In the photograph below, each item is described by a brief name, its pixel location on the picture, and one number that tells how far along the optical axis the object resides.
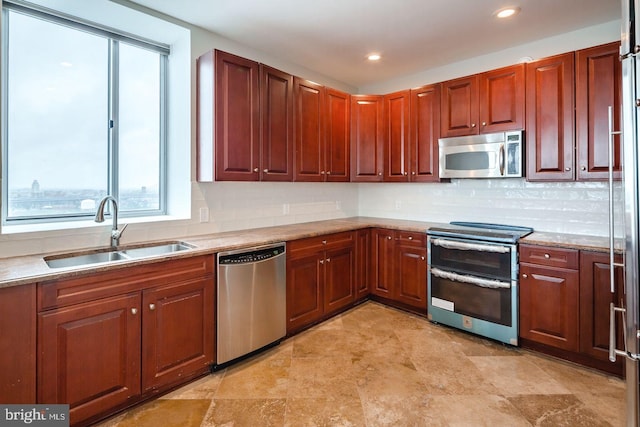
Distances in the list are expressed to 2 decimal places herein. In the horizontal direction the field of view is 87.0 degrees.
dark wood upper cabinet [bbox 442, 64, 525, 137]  3.05
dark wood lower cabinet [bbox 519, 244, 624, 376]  2.44
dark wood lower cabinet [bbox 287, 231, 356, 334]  3.07
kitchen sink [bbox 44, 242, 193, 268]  2.16
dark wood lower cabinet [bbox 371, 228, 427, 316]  3.50
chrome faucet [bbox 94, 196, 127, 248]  2.38
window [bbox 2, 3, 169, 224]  2.35
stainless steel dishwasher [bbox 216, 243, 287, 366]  2.48
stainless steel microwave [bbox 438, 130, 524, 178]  3.03
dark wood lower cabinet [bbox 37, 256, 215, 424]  1.77
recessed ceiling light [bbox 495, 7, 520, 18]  2.62
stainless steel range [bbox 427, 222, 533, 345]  2.86
